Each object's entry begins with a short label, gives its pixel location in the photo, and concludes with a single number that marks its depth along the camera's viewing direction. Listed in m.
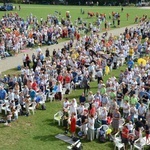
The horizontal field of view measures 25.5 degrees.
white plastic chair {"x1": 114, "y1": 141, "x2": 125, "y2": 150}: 13.63
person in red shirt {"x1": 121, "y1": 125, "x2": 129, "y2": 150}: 13.59
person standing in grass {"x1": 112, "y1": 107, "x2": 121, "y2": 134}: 14.79
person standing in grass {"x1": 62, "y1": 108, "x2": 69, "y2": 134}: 15.40
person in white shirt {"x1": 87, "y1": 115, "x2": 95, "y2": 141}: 14.39
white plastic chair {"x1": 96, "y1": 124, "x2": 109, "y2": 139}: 14.57
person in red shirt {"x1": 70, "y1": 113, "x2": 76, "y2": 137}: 14.45
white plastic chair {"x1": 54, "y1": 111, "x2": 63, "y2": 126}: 15.94
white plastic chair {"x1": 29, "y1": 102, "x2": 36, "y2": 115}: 17.03
